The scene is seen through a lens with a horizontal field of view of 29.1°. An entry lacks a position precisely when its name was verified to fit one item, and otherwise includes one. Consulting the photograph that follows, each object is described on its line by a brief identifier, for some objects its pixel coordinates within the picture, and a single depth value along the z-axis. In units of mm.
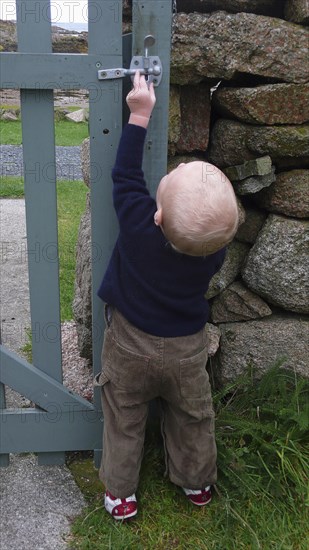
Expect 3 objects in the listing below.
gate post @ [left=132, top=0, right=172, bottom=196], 1874
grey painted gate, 1865
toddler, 1720
